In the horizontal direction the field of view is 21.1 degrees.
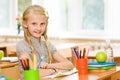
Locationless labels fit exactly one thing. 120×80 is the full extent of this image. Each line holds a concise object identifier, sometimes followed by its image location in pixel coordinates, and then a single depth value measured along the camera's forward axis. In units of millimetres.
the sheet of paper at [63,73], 2055
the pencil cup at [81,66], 2164
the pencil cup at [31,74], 1608
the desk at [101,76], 1983
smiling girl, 2330
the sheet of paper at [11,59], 3287
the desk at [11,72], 2531
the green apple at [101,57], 2506
